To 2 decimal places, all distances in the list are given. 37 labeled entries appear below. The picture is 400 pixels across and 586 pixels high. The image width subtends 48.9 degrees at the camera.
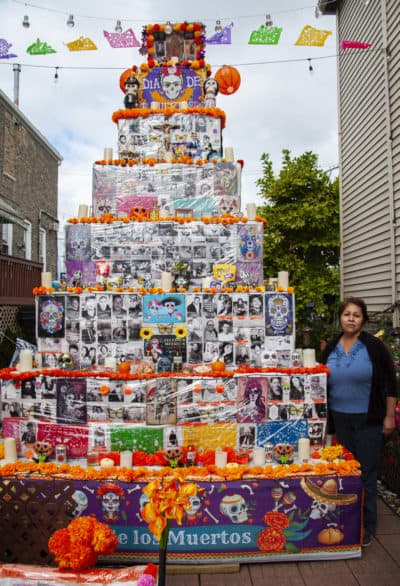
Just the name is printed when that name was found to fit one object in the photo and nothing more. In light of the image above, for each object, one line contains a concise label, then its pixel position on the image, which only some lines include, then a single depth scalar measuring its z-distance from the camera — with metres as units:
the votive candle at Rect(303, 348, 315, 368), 4.27
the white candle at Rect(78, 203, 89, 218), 5.18
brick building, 11.11
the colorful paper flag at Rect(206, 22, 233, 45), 7.21
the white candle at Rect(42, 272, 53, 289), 4.73
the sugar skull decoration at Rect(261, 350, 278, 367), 4.41
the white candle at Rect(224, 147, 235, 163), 5.68
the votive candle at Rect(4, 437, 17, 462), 3.89
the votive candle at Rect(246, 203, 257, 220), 5.09
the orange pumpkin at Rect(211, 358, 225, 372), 4.21
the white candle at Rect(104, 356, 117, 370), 4.34
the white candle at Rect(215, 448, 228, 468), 3.75
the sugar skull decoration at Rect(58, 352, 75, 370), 4.35
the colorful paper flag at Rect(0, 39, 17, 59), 7.41
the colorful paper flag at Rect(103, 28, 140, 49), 7.05
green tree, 12.17
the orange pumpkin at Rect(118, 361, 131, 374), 4.18
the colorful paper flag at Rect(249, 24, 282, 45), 7.19
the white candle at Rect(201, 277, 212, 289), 4.78
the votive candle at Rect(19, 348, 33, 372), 4.26
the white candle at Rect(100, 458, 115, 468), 3.73
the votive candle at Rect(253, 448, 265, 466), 3.82
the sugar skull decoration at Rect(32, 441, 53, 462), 3.94
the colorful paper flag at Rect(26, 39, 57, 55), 7.22
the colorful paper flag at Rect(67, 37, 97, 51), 7.24
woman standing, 3.67
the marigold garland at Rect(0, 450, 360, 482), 3.58
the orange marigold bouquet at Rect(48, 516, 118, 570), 2.62
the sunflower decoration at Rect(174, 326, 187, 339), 4.49
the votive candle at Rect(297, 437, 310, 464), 3.92
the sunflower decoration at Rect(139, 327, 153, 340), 4.50
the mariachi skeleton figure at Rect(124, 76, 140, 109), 6.20
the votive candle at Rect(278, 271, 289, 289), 4.61
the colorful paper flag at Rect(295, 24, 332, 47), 7.12
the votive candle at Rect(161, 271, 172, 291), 4.61
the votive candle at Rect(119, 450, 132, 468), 3.76
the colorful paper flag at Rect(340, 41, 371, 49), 7.23
